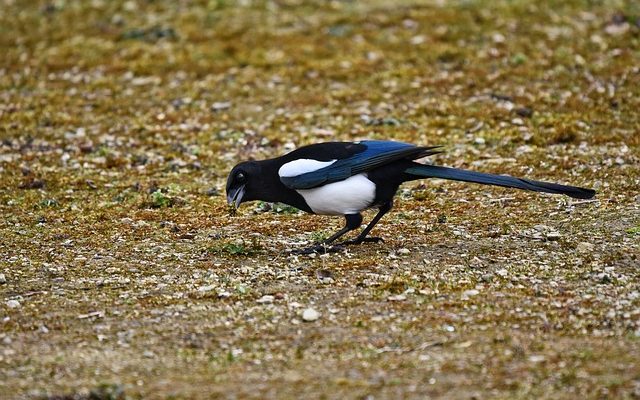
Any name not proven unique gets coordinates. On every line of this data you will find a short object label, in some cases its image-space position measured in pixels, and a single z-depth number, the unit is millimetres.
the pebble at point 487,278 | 12871
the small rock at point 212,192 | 18531
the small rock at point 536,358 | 9983
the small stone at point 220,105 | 23359
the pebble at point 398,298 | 12164
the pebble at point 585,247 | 13914
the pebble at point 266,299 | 12219
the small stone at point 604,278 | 12528
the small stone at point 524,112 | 21844
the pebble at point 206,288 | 12743
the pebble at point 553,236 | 14672
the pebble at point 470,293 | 12220
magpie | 14250
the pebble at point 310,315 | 11523
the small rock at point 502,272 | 13045
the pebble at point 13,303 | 12148
